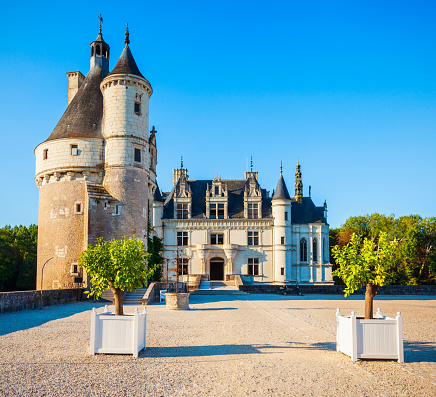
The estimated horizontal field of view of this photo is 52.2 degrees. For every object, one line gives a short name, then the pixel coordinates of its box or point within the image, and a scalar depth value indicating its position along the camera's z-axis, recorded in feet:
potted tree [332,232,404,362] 30.42
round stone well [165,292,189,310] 72.23
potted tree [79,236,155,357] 31.83
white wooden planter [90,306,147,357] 31.78
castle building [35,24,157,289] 97.81
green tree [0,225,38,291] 180.96
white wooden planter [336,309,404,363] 30.27
